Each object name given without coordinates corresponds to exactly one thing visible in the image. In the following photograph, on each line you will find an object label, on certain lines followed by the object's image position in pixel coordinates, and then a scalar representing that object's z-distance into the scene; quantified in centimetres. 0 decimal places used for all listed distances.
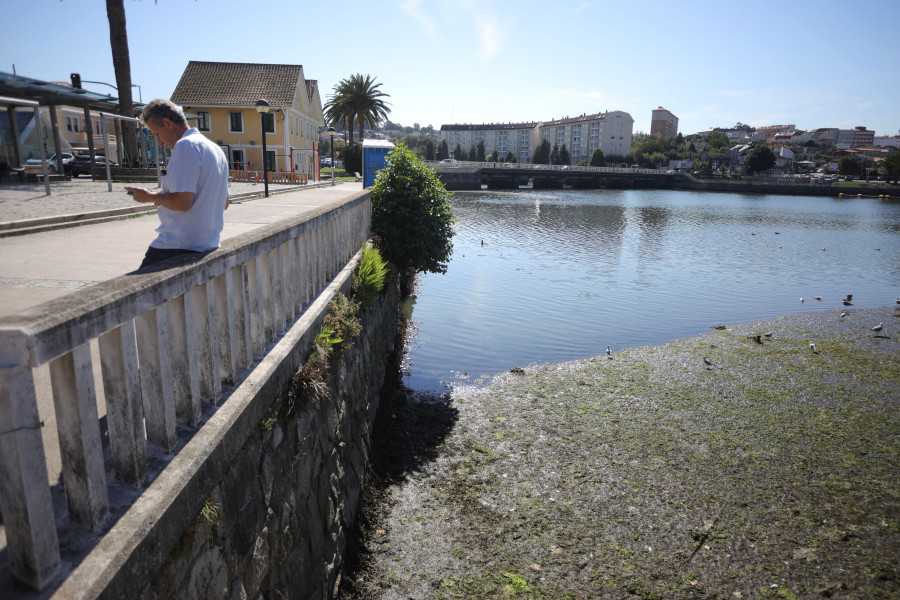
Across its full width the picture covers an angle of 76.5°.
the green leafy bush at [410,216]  1259
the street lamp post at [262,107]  1850
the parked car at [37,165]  2137
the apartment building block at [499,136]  18950
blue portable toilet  2006
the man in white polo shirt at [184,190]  356
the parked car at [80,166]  3042
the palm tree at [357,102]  6253
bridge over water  8144
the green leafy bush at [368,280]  830
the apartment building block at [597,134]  15150
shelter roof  1862
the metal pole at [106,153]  1917
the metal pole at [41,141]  1638
